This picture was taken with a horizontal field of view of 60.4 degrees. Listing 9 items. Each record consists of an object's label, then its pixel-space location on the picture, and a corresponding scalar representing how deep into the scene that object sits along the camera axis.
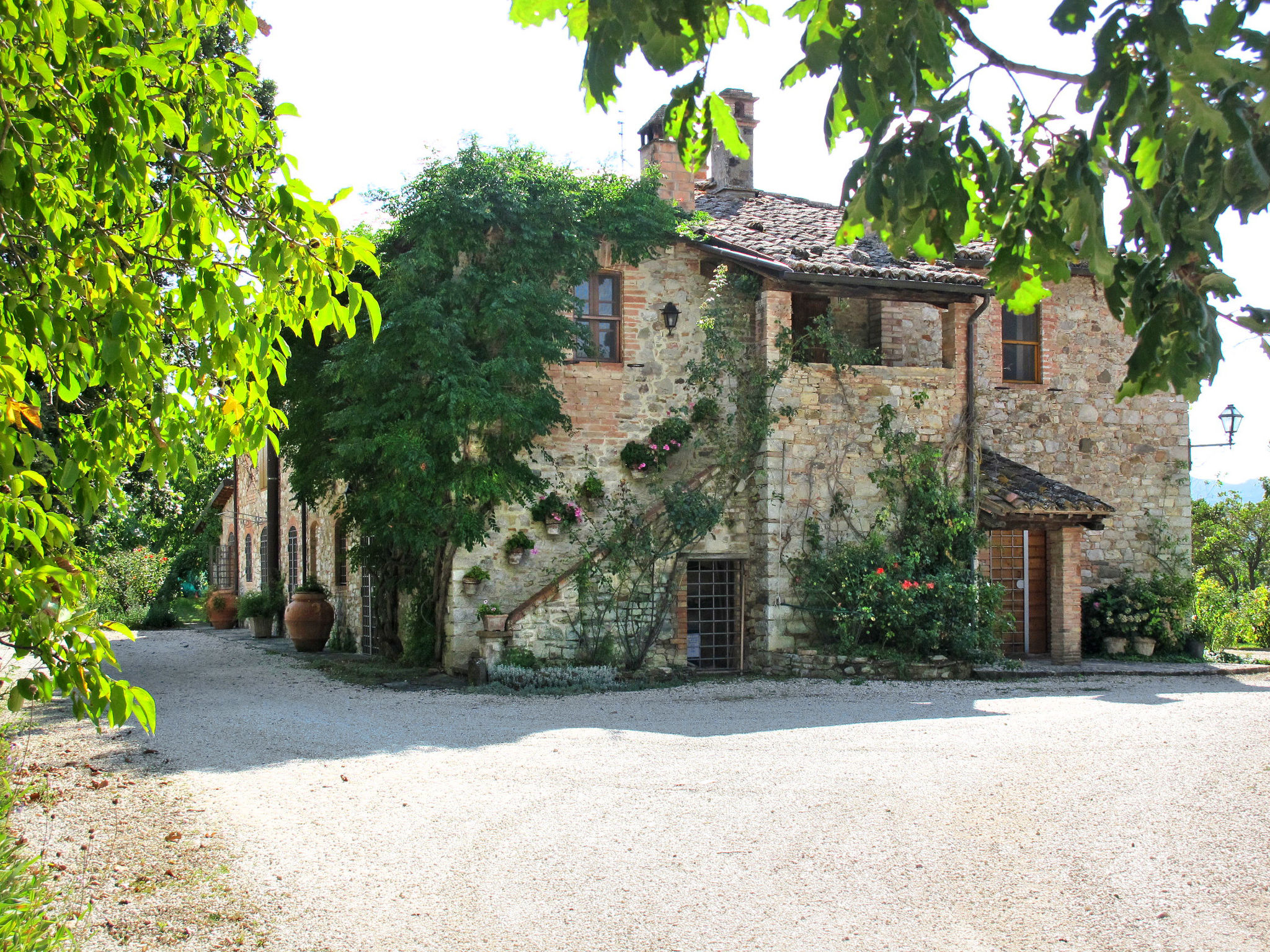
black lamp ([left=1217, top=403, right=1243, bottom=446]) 16.09
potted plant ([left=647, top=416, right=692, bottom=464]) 12.58
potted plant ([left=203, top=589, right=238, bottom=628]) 22.09
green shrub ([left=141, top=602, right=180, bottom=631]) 22.52
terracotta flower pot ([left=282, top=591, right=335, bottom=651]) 15.98
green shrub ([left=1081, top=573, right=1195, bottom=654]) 14.11
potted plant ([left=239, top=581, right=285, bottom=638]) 19.48
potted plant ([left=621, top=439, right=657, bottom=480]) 12.51
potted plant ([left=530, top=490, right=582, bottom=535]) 12.13
